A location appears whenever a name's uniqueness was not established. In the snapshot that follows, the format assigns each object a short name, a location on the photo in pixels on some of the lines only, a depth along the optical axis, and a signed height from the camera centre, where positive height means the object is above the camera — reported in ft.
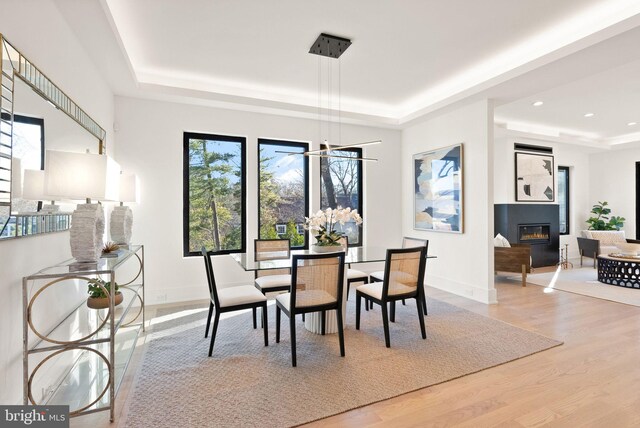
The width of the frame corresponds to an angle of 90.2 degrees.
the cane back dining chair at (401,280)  9.42 -1.98
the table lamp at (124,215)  9.68 +0.02
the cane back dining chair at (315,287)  8.27 -1.91
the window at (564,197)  25.88 +1.53
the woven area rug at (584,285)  14.70 -3.70
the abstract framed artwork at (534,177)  21.84 +2.68
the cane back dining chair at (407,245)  11.93 -1.15
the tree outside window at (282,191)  16.10 +1.30
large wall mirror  5.22 +1.59
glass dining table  9.37 -1.45
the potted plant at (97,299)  7.86 -2.06
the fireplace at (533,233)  21.70 -1.23
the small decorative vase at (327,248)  10.87 -1.11
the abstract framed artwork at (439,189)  15.28 +1.37
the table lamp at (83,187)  5.86 +0.55
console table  5.98 -2.85
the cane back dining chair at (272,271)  11.19 -2.20
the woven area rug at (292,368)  6.57 -3.92
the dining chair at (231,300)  9.03 -2.46
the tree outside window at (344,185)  17.53 +1.73
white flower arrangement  10.89 -0.18
